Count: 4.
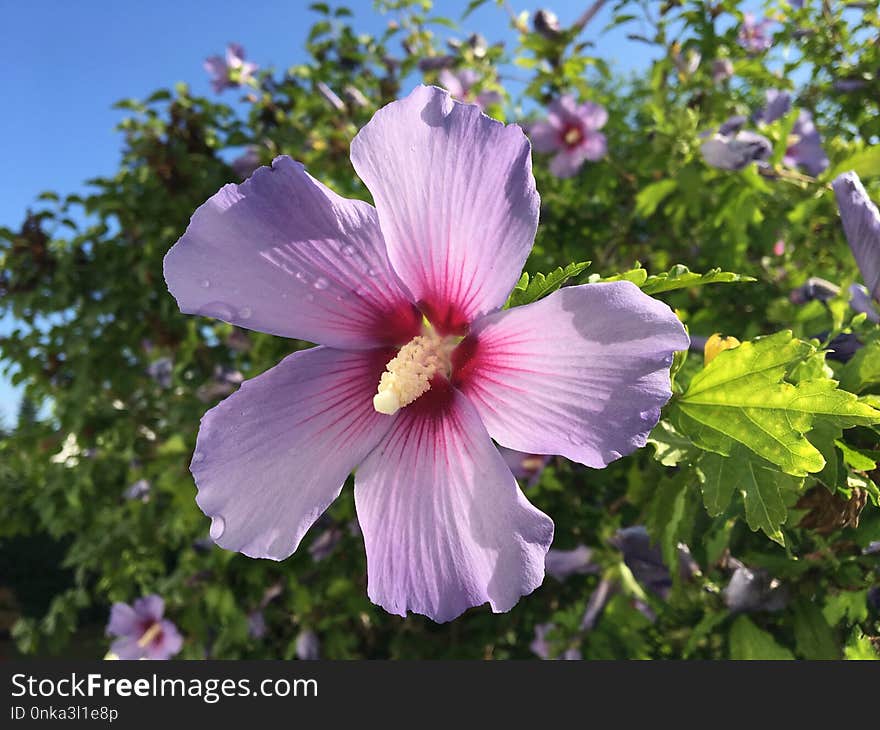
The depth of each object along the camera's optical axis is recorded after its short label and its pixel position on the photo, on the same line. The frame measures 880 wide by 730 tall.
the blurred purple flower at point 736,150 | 0.35
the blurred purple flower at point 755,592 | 0.23
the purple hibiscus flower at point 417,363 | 0.14
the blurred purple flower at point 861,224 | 0.18
